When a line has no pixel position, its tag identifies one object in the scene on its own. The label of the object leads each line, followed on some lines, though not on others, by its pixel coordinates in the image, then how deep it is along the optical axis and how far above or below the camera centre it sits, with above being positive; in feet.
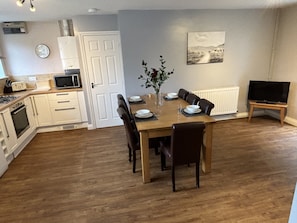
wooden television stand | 13.82 -3.88
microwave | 14.53 -1.54
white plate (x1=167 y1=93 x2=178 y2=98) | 12.29 -2.45
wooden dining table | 8.12 -2.82
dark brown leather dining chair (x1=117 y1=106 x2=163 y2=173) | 8.59 -3.52
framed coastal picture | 13.75 +0.35
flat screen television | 13.96 -2.92
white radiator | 14.65 -3.34
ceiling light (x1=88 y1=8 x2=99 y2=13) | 11.25 +2.66
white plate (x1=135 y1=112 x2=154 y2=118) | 8.98 -2.61
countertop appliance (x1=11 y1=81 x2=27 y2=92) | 14.56 -1.72
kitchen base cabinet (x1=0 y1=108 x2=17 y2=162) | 10.53 -3.82
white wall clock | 15.17 +0.73
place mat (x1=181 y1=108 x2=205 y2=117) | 9.13 -2.70
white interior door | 13.92 -1.12
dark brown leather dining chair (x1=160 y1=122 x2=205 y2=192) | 7.29 -3.35
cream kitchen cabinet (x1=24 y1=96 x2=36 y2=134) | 13.69 -3.51
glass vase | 10.71 -2.55
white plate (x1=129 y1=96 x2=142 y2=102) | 11.82 -2.47
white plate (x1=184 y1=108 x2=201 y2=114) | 9.25 -2.61
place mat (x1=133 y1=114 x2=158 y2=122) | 8.80 -2.72
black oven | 11.86 -3.37
